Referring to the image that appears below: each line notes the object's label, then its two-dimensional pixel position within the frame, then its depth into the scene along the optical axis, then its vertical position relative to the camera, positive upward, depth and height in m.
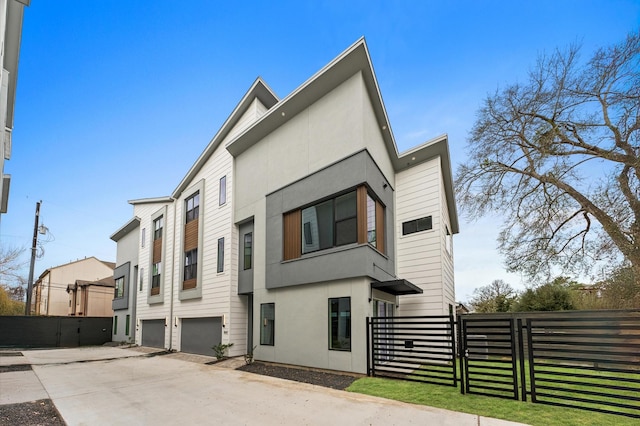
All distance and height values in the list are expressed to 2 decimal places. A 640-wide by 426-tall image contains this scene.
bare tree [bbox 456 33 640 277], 11.56 +4.11
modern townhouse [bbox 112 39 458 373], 10.52 +1.67
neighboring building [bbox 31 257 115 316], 38.38 -0.05
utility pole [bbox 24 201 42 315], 25.26 +1.47
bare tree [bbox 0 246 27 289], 25.75 +1.03
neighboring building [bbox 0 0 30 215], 4.30 +3.53
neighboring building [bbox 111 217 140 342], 23.50 -0.24
